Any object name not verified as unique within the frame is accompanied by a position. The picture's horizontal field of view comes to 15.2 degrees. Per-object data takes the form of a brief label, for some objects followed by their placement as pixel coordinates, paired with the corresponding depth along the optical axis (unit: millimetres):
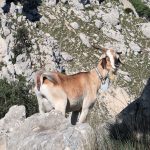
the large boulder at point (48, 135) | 8883
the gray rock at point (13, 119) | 13447
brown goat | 12859
